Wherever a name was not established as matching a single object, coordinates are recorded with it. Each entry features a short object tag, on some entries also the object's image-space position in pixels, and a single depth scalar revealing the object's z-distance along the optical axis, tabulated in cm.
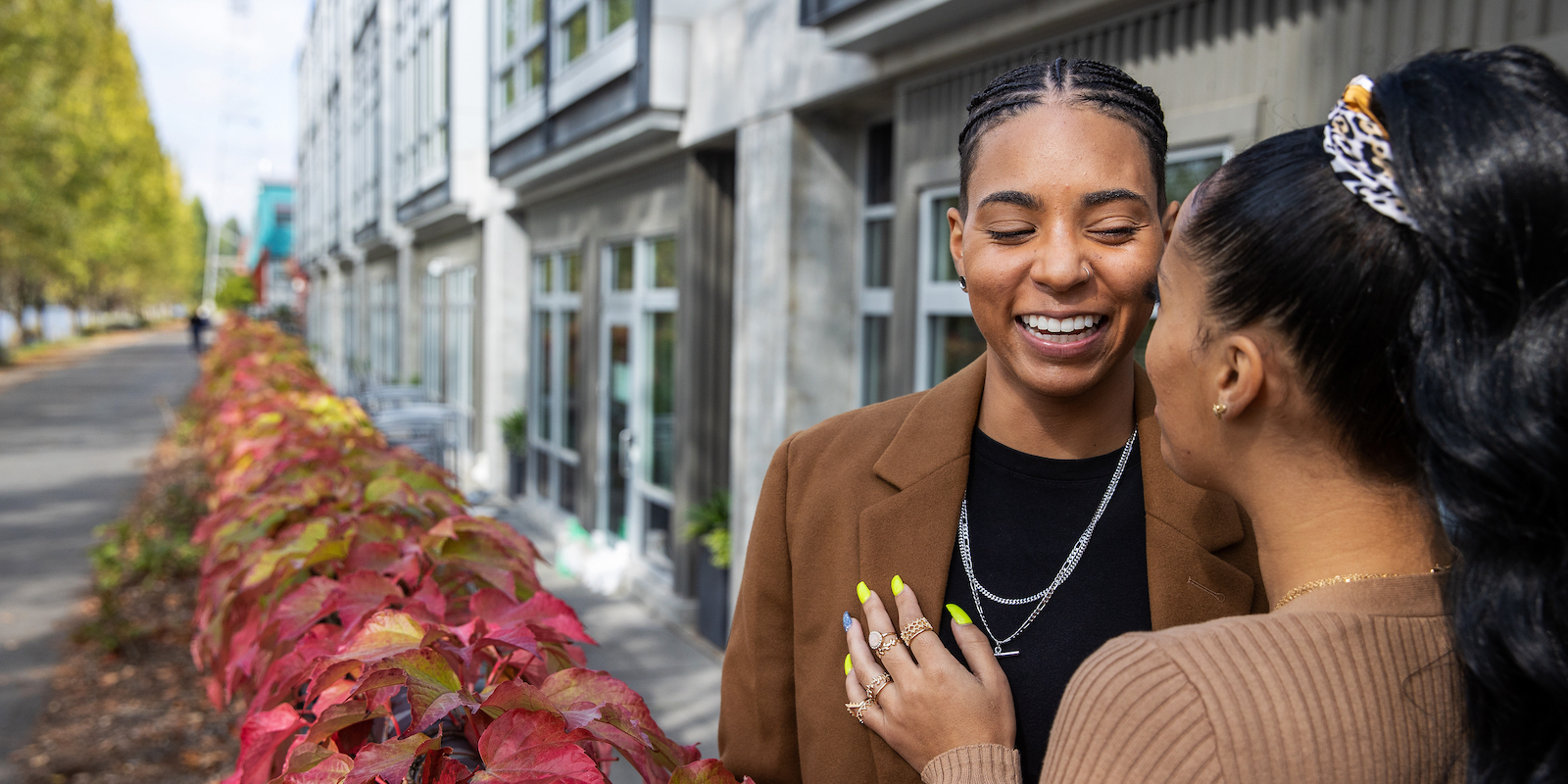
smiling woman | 146
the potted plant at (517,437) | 1230
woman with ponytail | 85
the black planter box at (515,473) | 1264
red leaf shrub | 141
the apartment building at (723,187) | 367
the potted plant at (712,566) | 703
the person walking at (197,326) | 3894
